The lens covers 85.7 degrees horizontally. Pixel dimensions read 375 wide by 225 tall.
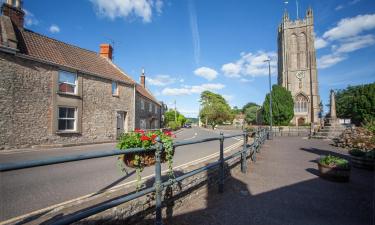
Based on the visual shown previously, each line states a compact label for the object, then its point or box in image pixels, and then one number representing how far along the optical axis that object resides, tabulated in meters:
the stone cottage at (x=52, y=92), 12.35
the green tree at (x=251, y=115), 84.24
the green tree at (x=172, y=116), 70.20
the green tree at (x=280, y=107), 43.75
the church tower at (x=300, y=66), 51.75
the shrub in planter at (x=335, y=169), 6.03
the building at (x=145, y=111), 24.19
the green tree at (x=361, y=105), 47.09
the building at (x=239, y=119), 103.53
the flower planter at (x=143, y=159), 2.96
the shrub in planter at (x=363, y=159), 7.82
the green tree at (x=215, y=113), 66.75
